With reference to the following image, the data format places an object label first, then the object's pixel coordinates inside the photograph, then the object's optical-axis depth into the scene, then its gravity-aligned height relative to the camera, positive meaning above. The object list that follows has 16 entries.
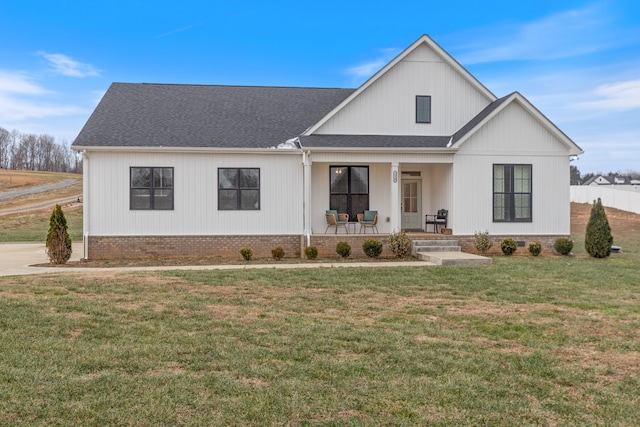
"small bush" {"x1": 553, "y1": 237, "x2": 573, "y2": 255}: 17.34 -0.93
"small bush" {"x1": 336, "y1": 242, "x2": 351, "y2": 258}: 16.77 -1.01
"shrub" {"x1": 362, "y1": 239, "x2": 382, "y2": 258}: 16.66 -0.97
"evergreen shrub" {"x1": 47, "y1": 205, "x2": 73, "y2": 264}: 15.21 -0.73
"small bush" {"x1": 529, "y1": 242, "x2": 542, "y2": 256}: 17.34 -1.00
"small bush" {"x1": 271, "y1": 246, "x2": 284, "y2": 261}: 16.67 -1.13
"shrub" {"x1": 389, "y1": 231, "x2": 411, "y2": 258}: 16.84 -0.88
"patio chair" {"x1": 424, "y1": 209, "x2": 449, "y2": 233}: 18.41 -0.08
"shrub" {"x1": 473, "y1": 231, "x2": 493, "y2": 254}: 17.25 -0.84
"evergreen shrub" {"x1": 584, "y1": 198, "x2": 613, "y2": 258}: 16.69 -0.59
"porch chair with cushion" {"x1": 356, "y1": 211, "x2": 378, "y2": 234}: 18.22 -0.08
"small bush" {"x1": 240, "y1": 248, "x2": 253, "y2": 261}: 16.56 -1.13
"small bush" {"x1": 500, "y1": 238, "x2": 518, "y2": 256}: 17.25 -0.93
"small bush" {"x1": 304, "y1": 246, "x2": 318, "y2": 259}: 16.62 -1.10
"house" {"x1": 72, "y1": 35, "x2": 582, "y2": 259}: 17.17 +1.64
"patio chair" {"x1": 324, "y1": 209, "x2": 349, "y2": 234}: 18.02 -0.08
